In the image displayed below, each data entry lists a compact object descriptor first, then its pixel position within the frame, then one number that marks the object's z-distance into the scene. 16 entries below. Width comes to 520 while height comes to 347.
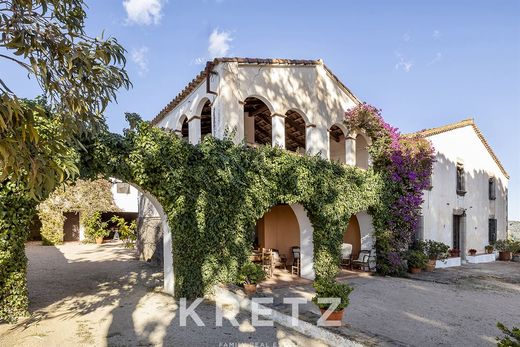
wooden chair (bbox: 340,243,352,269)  13.35
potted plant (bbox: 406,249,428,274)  13.95
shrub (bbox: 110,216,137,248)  19.23
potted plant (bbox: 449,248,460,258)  17.77
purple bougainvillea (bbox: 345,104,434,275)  13.30
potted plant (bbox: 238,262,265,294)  9.10
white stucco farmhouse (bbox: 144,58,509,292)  11.05
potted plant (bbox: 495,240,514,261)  20.97
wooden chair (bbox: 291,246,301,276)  12.36
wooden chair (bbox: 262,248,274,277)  11.68
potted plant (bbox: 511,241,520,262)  20.86
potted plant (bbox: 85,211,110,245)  24.23
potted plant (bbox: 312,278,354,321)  6.63
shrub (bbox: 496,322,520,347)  3.70
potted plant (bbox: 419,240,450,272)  15.22
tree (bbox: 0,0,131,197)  2.70
